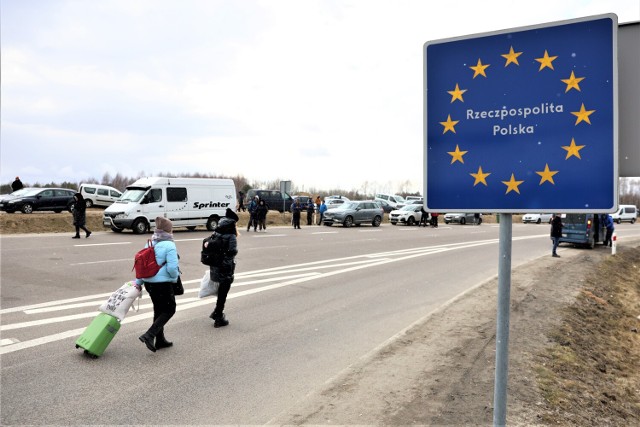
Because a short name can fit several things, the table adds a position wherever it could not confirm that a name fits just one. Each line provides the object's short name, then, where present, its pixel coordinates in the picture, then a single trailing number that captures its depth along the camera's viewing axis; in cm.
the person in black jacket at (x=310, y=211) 3391
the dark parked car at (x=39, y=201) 2784
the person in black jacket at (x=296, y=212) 2956
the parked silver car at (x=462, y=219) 4347
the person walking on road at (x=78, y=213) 1975
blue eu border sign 218
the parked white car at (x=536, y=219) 5157
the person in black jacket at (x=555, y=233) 1825
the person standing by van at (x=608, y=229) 2367
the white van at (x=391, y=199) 5344
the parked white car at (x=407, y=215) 3762
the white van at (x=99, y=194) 3537
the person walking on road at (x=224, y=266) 745
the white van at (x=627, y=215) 5709
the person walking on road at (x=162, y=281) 624
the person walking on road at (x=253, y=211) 2695
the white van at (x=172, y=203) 2269
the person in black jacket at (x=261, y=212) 2686
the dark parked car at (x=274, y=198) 4003
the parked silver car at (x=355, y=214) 3294
